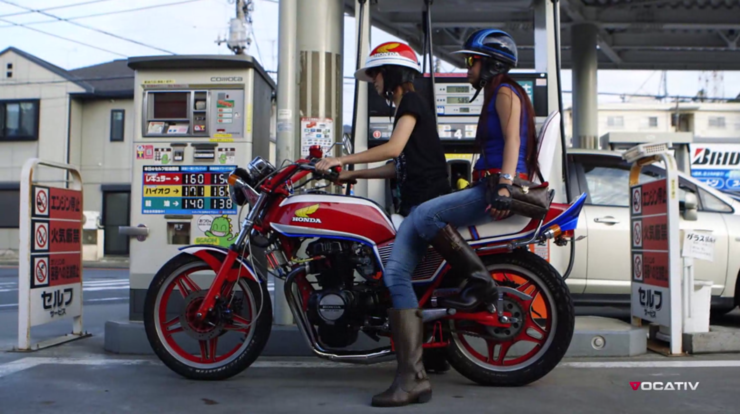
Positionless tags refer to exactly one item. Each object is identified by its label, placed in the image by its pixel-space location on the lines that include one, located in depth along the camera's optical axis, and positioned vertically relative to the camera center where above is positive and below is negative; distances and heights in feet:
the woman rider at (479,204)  12.76 +0.44
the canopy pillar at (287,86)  18.15 +3.67
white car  22.25 -0.76
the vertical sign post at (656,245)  16.61 -0.40
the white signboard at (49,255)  17.47 -0.81
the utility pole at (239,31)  89.45 +25.03
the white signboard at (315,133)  18.49 +2.48
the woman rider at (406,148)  13.12 +1.56
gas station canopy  43.42 +15.03
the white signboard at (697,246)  16.89 -0.39
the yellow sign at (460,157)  20.81 +2.12
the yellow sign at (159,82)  18.60 +3.83
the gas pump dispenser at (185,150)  18.33 +1.99
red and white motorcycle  13.34 -1.20
